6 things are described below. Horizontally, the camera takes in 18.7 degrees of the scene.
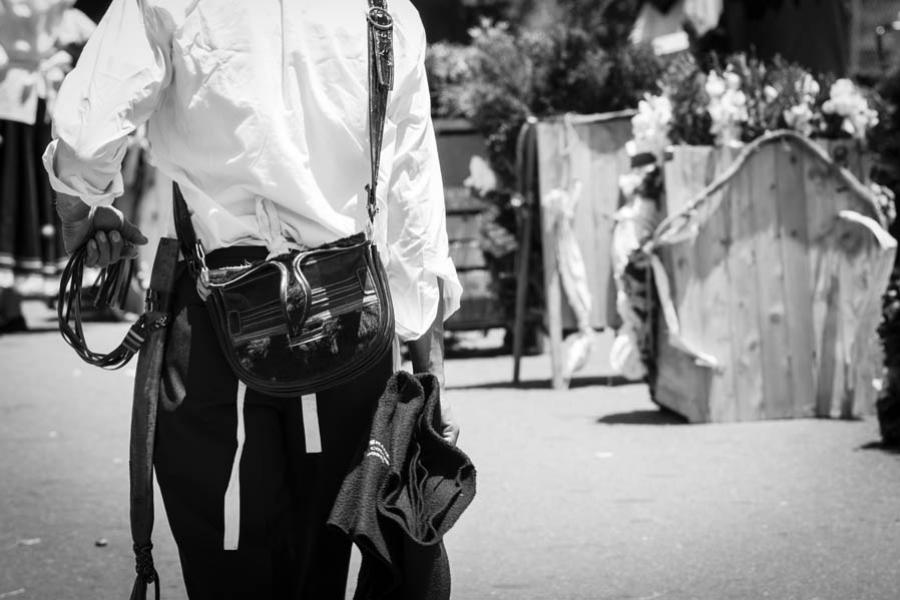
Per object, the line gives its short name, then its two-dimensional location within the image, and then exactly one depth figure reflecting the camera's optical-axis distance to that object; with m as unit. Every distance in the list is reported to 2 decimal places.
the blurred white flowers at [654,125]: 13.50
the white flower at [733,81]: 13.31
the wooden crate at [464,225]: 19.11
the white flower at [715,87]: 13.26
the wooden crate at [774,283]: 13.19
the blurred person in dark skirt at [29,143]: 20.58
